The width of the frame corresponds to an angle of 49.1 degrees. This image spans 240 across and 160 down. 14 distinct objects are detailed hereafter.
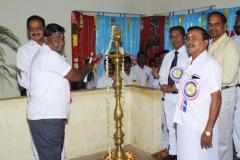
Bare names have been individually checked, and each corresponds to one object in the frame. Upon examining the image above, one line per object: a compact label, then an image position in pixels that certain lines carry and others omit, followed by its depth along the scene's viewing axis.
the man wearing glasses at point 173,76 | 3.09
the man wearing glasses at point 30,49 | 2.87
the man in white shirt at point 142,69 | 5.38
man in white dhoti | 2.05
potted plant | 2.71
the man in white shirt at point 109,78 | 4.18
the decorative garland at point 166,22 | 6.17
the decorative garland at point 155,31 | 6.38
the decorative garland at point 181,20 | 5.79
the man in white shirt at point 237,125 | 3.34
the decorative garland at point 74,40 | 5.76
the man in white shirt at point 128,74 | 4.74
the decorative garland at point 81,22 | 5.84
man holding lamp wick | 2.20
